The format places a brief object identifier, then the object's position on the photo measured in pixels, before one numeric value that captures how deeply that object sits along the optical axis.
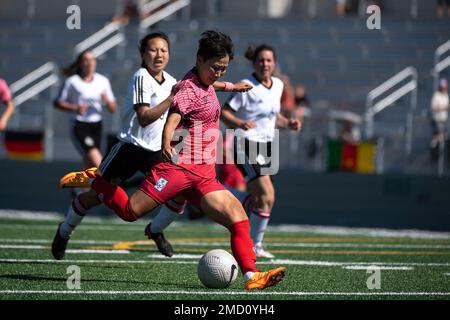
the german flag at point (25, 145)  18.81
